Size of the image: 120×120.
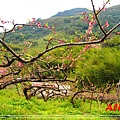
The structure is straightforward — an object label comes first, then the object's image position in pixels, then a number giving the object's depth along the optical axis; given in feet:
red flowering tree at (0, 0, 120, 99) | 14.74
